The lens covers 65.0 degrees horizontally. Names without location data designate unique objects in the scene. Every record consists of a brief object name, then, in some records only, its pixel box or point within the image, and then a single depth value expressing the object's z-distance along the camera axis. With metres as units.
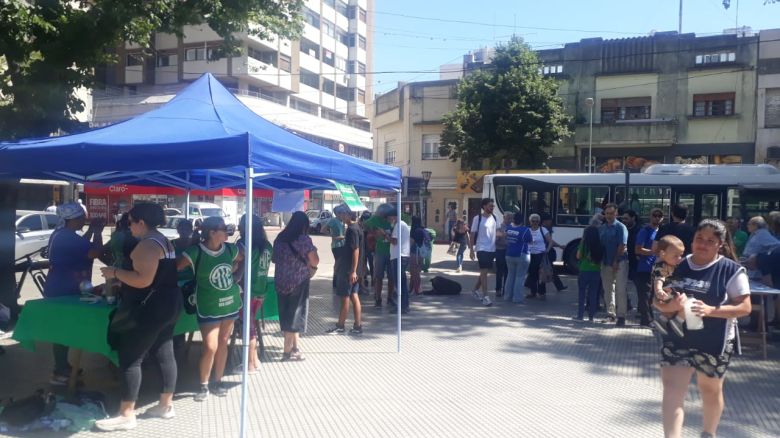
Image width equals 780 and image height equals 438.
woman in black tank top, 4.59
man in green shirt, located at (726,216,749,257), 10.60
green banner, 6.59
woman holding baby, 4.08
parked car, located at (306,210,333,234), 35.82
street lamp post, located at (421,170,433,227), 33.67
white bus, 15.00
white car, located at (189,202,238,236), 29.48
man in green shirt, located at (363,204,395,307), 9.84
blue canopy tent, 5.02
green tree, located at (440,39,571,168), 28.03
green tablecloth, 5.38
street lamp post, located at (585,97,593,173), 28.41
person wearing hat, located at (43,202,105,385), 6.07
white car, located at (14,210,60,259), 15.83
